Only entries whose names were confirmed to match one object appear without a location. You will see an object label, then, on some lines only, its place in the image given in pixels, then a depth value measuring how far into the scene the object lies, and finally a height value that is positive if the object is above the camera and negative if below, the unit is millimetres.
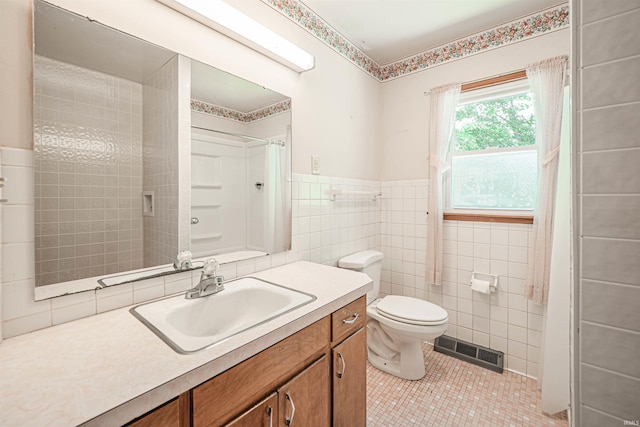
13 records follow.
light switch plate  1785 +297
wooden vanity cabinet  647 -550
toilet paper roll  1925 -559
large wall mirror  851 +206
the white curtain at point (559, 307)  1482 -550
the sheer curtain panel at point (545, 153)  1681 +367
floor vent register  1933 -1097
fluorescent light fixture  1142 +875
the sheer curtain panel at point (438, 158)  2092 +415
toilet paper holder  1958 -521
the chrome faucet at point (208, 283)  1069 -313
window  1904 +444
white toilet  1685 -754
